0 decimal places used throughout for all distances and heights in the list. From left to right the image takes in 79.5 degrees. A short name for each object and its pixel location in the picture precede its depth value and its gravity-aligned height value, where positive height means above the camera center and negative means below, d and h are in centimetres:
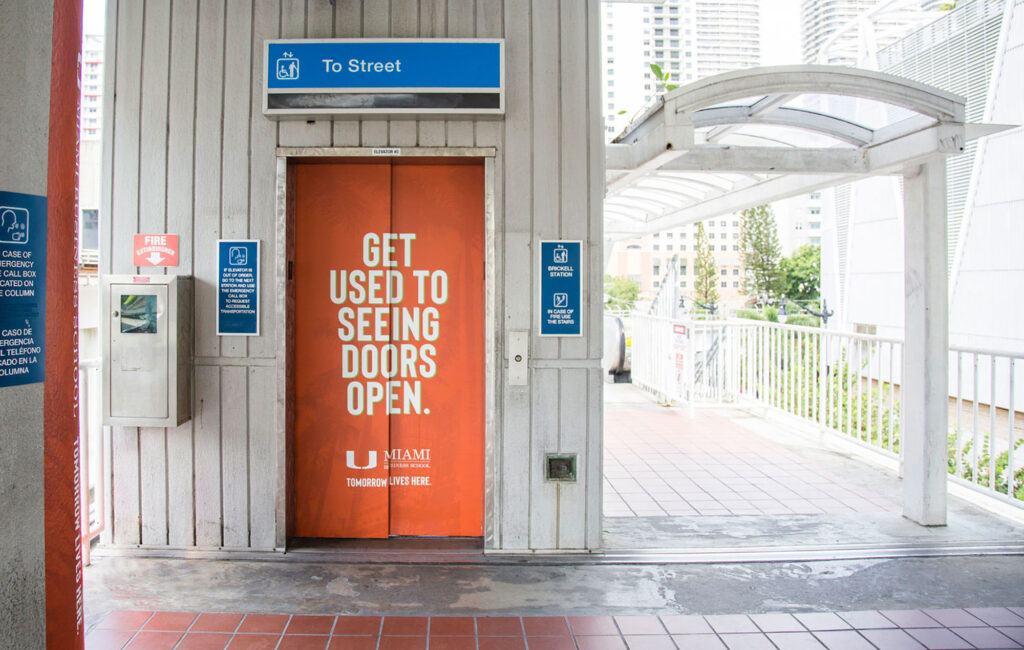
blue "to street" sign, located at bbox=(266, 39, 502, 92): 358 +149
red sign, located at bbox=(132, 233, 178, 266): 372 +42
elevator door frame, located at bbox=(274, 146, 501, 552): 371 -2
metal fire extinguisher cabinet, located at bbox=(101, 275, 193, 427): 354 -18
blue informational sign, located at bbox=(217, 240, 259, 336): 372 +19
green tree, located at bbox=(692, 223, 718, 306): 5294 +408
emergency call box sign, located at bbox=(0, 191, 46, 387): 184 +9
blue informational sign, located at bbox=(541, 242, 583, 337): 370 +19
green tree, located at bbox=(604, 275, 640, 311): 6831 +378
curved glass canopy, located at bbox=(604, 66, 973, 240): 362 +126
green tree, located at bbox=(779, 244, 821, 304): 6452 +474
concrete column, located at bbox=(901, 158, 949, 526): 417 -13
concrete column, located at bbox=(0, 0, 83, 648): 186 -22
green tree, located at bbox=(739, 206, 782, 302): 5522 +623
